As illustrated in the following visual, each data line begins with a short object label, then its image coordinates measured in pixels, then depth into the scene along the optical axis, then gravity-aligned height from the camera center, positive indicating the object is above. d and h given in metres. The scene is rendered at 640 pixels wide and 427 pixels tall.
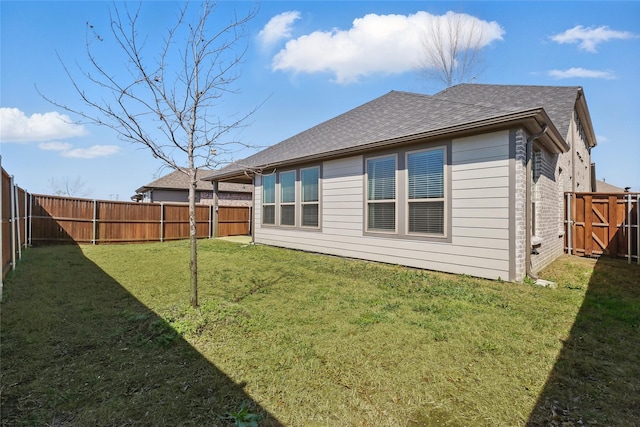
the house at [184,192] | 21.12 +1.76
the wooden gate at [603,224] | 8.13 -0.18
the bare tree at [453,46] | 17.27 +9.79
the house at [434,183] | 5.75 +0.82
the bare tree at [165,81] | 3.81 +1.74
